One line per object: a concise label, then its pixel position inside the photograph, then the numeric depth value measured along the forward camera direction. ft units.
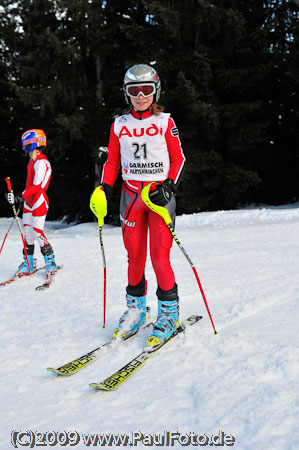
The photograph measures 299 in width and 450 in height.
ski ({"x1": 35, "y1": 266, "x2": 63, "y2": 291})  17.33
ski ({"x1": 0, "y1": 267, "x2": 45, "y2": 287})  18.51
